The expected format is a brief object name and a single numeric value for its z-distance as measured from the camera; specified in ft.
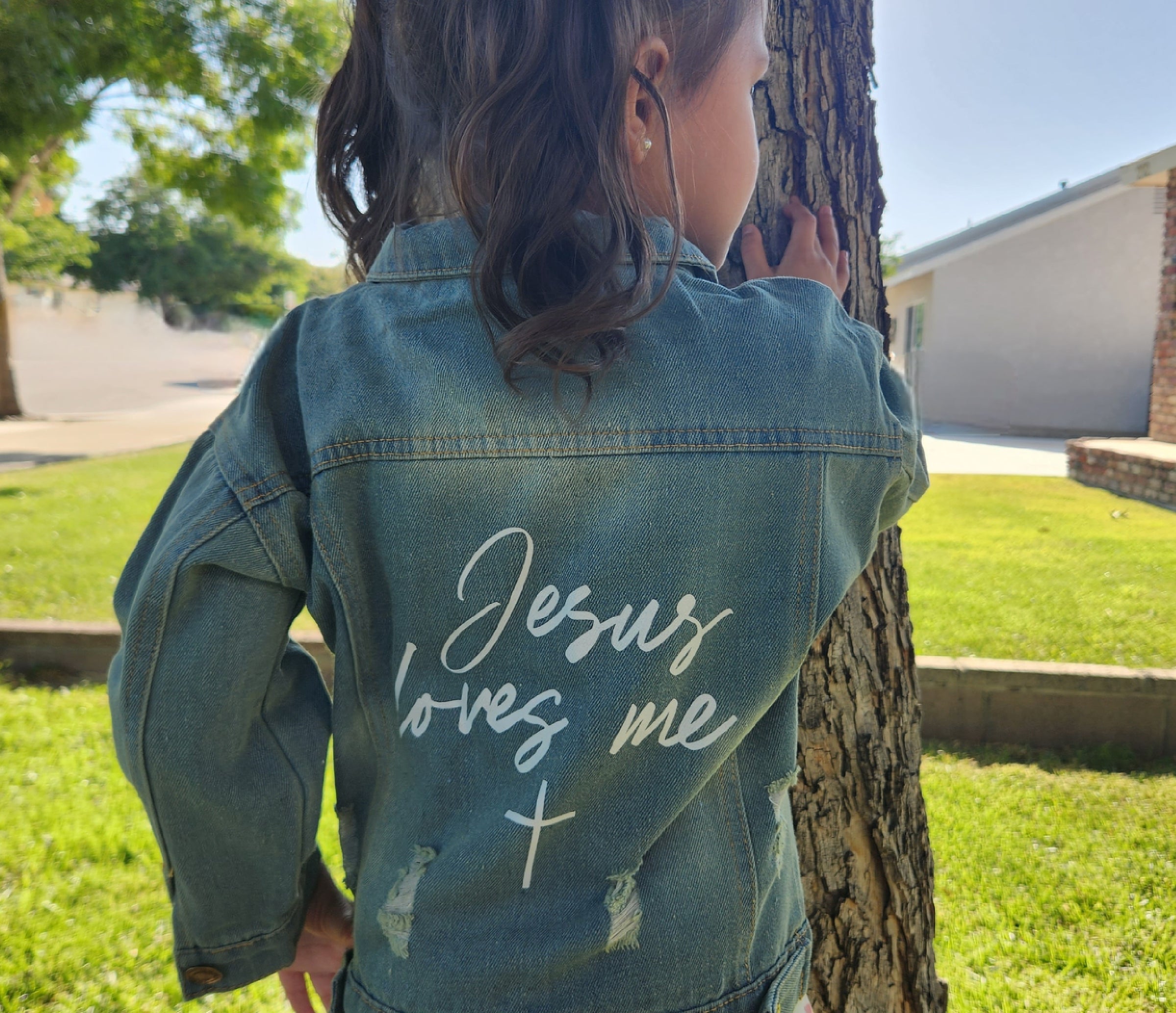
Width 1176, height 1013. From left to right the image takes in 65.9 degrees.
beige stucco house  46.55
